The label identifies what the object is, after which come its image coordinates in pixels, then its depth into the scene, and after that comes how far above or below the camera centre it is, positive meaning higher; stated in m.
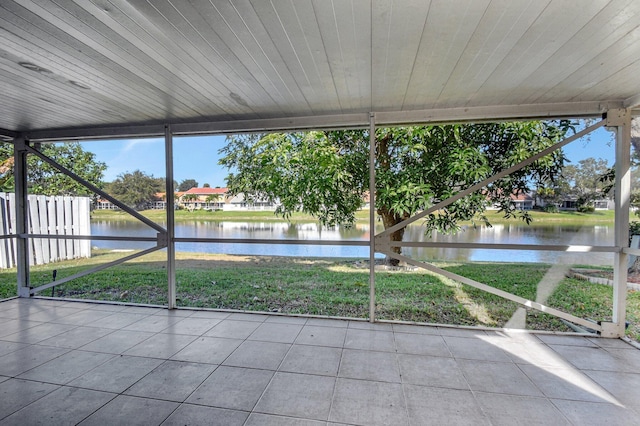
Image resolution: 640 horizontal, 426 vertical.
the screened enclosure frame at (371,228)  2.64 -0.26
